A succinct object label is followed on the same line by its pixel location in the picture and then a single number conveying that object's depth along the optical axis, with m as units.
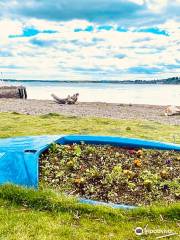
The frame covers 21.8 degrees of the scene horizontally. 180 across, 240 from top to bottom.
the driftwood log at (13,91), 41.77
